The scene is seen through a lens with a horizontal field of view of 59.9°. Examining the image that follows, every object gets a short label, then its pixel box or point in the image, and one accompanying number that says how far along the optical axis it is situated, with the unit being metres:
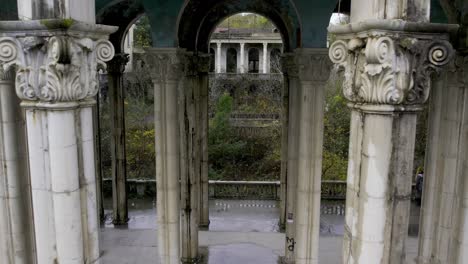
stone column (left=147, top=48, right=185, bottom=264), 9.59
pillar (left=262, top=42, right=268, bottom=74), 41.44
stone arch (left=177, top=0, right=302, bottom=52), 10.78
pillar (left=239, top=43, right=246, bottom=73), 42.00
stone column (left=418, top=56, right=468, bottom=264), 6.44
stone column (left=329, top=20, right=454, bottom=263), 4.05
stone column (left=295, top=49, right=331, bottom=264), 9.23
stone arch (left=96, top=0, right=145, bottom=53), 13.24
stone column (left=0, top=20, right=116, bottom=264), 4.31
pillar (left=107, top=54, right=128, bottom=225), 15.07
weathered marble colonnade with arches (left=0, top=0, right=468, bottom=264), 4.14
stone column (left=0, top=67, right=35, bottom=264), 5.83
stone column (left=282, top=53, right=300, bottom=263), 12.02
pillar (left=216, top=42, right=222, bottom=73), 40.78
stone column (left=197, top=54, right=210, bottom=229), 13.80
